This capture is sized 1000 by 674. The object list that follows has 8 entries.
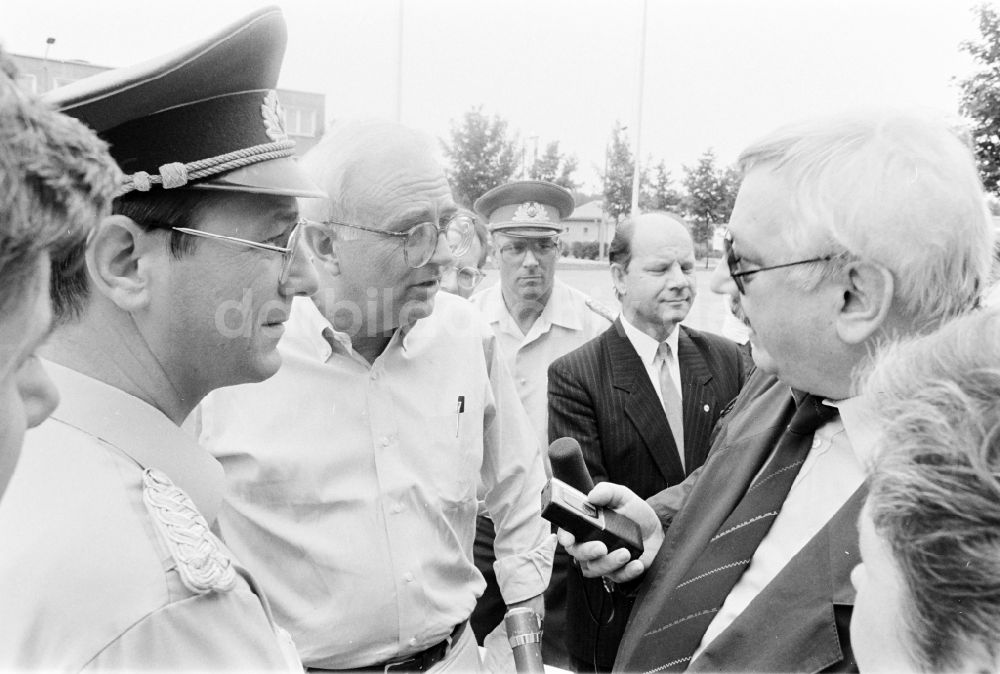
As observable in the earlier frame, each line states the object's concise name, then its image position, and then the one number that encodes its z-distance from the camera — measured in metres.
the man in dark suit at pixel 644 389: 3.40
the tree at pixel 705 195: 22.61
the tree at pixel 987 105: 11.49
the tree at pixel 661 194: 26.12
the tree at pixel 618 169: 23.84
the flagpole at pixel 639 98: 16.34
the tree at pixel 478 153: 15.65
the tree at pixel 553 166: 21.58
